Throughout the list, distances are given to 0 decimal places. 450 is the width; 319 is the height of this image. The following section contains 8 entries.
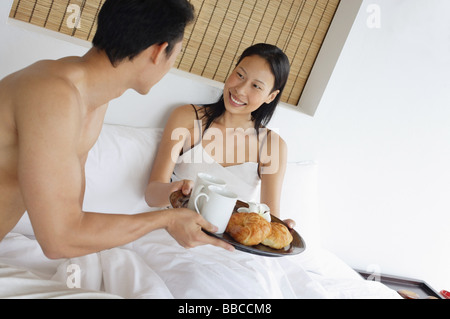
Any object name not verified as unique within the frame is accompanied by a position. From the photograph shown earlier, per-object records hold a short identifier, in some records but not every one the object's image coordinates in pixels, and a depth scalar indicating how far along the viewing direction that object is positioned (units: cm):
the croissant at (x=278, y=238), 133
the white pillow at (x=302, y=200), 233
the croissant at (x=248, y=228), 126
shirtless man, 95
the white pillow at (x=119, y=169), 183
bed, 133
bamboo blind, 205
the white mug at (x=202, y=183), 123
